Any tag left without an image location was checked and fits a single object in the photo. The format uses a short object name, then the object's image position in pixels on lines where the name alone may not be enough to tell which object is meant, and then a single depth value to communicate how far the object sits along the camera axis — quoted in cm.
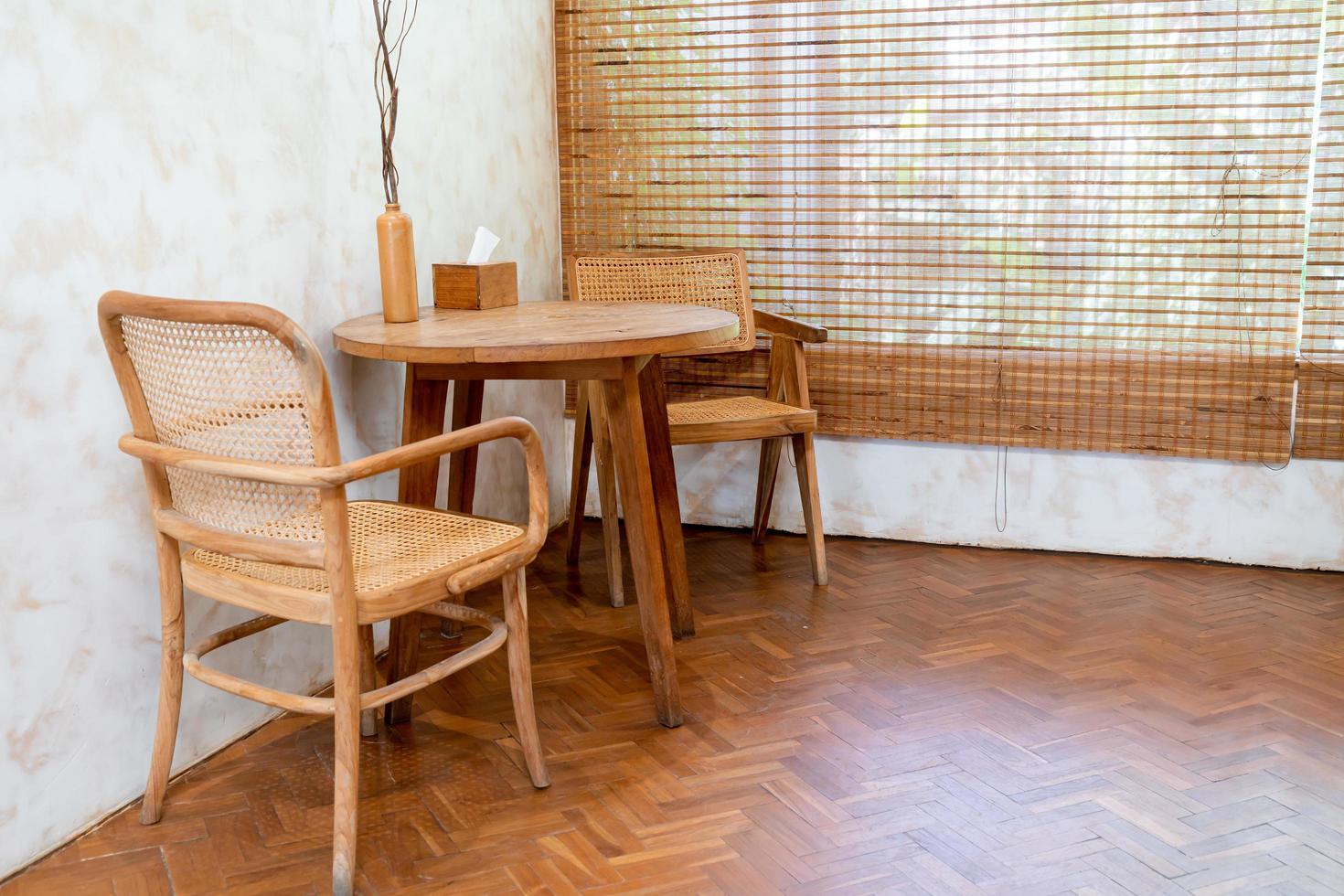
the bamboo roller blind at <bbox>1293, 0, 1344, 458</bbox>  325
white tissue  290
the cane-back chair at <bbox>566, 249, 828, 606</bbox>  331
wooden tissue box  285
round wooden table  225
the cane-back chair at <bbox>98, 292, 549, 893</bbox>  178
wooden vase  262
